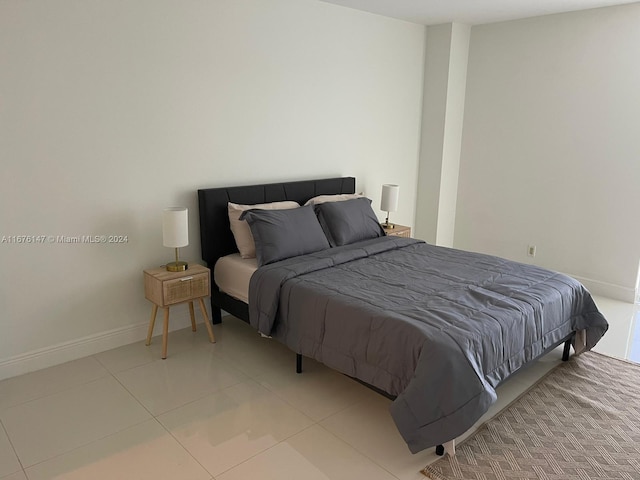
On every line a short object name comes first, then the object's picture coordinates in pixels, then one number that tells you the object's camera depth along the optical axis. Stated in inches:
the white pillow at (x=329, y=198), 165.0
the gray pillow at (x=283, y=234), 135.7
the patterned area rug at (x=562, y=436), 89.8
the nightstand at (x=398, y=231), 183.5
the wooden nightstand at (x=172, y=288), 127.7
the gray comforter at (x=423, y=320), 88.4
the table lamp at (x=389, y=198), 185.9
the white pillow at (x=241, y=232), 143.3
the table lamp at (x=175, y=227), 128.3
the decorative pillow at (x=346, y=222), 155.9
